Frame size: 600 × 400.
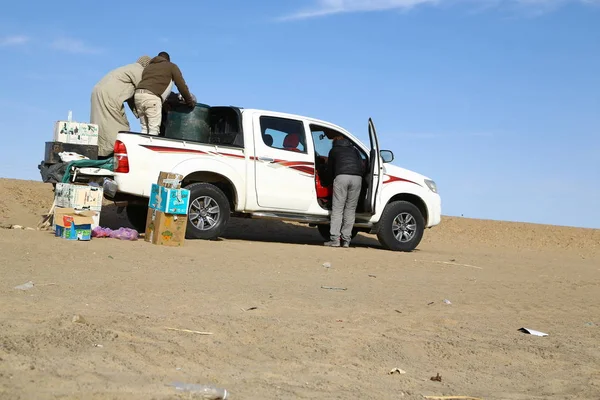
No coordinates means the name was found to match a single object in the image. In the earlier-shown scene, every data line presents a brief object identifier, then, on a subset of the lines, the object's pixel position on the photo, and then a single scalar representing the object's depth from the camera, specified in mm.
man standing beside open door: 12359
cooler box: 12156
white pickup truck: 11094
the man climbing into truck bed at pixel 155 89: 11727
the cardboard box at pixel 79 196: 10508
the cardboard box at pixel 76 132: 11398
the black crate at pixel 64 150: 11352
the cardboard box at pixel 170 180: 10484
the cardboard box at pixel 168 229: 10398
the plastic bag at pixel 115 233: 10633
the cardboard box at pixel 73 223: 9984
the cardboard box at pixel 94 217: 10414
